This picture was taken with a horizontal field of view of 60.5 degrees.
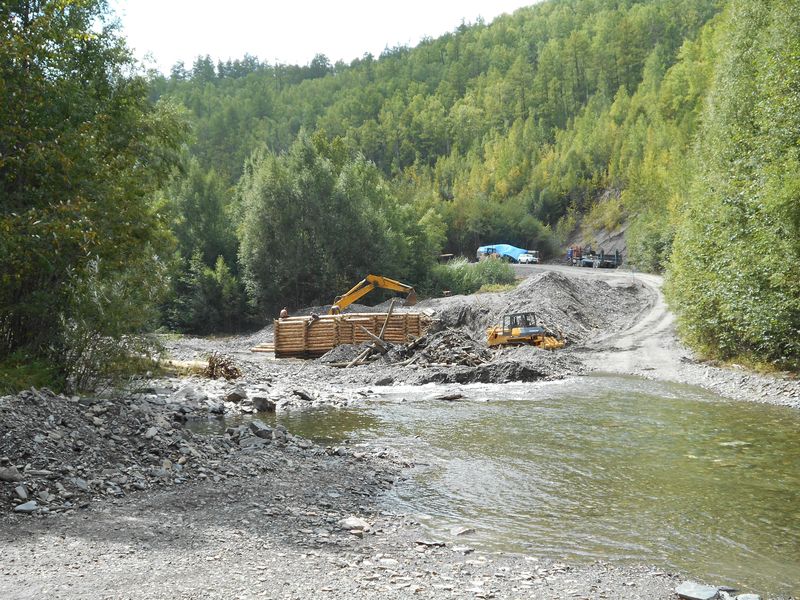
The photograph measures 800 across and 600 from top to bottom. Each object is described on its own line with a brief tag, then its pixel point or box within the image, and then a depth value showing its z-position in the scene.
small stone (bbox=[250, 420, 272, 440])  13.27
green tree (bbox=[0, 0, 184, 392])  13.59
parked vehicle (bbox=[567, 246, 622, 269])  72.69
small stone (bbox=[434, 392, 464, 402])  19.84
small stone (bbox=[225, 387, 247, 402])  18.42
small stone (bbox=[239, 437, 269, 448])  12.70
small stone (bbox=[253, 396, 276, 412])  18.02
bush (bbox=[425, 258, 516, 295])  54.03
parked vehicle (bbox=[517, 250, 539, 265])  79.19
